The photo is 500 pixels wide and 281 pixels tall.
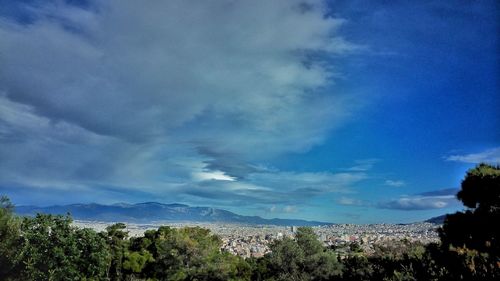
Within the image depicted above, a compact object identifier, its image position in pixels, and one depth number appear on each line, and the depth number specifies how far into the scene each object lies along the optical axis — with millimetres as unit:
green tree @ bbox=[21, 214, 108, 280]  25484
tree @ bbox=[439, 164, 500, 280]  13570
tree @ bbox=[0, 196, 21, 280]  25531
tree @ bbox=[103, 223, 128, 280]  34375
